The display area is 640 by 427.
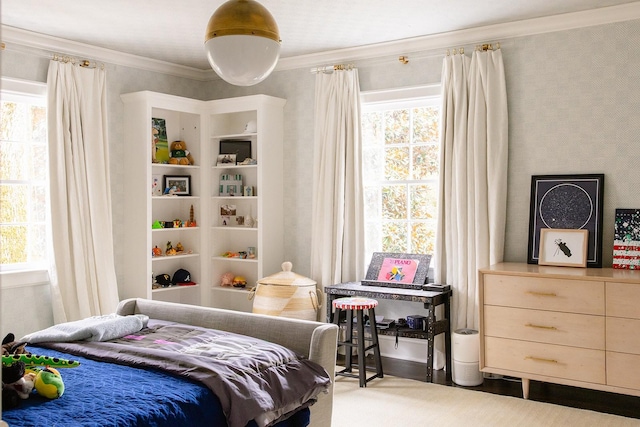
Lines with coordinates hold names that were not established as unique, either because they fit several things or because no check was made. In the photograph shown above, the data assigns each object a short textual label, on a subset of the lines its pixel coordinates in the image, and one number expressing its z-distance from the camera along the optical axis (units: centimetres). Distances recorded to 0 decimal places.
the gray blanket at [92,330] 296
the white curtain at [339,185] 518
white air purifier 436
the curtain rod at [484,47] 455
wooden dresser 362
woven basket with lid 498
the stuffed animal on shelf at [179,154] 568
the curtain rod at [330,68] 525
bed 208
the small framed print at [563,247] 415
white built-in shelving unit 532
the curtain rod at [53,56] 463
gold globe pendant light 231
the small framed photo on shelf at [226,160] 572
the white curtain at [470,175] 450
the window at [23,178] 471
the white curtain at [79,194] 478
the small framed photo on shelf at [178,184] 568
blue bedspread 200
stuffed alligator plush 212
